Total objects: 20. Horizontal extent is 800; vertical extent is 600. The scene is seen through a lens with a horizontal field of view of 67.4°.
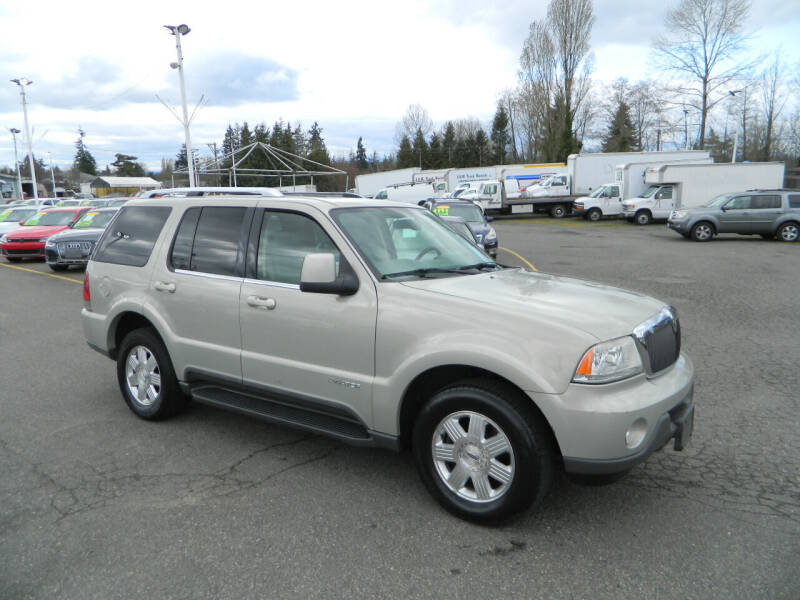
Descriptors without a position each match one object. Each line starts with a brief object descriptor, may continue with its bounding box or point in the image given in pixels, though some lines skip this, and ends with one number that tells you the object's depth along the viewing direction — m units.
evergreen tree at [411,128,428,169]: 91.12
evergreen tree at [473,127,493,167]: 89.38
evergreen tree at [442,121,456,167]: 91.12
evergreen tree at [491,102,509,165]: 85.46
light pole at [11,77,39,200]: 43.11
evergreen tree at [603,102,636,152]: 71.56
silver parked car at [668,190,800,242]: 20.95
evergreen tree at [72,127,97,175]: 143.50
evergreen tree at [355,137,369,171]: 135.60
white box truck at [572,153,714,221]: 32.50
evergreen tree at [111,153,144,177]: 140.25
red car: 17.44
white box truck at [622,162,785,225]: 28.81
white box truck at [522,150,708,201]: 35.66
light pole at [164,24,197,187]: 24.56
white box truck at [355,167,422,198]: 52.06
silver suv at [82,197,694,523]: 2.99
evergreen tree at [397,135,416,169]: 91.94
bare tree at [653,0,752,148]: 49.14
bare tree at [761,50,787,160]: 58.25
